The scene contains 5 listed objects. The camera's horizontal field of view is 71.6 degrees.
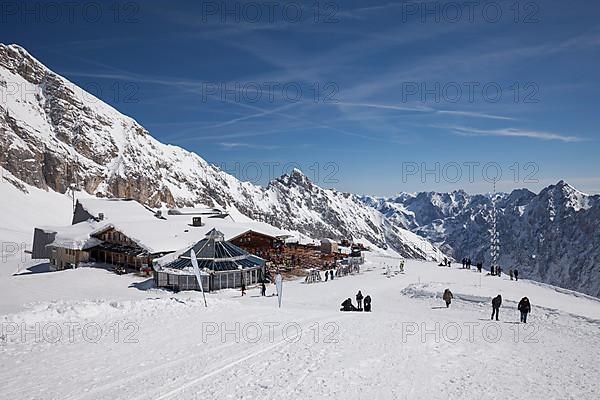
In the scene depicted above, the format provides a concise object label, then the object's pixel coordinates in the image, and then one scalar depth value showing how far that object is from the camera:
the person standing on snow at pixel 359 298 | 25.78
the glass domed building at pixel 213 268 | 35.41
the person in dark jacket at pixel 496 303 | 21.67
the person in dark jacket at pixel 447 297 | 26.34
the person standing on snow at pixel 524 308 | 20.70
